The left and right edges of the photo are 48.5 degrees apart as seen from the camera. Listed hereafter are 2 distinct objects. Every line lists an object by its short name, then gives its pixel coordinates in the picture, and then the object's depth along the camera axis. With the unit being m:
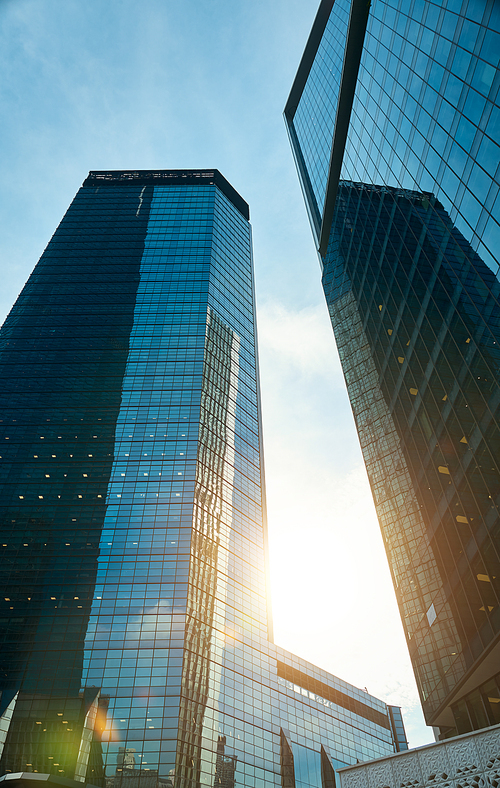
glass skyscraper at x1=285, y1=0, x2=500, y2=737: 34.78
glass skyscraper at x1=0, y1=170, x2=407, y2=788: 71.44
